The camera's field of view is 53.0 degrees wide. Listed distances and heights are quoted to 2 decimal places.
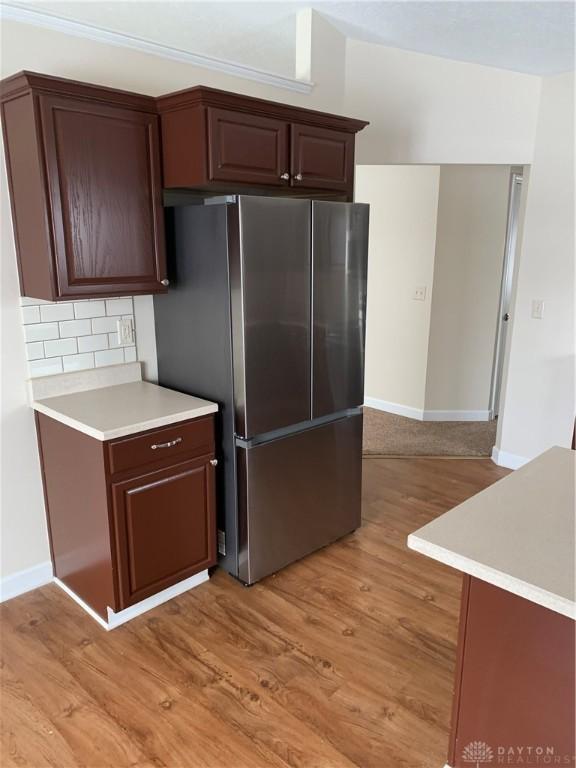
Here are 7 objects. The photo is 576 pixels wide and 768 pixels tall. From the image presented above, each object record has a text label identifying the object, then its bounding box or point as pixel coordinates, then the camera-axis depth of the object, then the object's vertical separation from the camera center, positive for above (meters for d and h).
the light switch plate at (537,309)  3.69 -0.40
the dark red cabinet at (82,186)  2.10 +0.22
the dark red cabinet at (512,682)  1.22 -0.95
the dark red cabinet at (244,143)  2.27 +0.42
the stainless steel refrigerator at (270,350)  2.37 -0.46
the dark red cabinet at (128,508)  2.23 -1.05
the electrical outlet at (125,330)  2.70 -0.39
